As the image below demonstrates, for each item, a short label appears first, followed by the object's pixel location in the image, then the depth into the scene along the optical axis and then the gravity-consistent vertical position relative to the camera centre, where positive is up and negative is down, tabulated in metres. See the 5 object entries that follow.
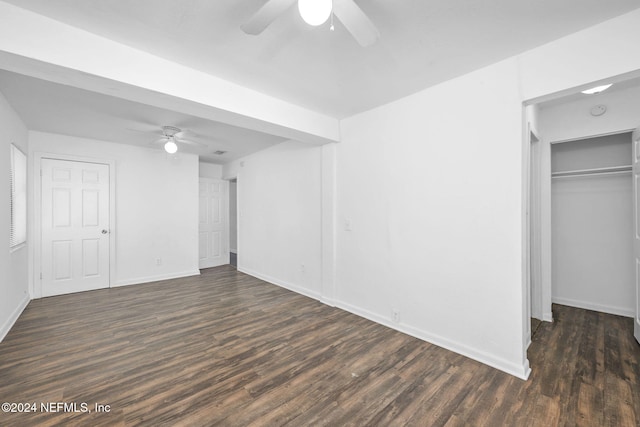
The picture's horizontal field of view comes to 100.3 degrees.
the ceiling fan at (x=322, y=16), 1.17 +0.99
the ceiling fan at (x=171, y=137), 3.70 +1.13
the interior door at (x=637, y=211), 2.59 +0.01
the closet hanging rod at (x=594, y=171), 3.11 +0.50
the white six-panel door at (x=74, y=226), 4.09 -0.18
